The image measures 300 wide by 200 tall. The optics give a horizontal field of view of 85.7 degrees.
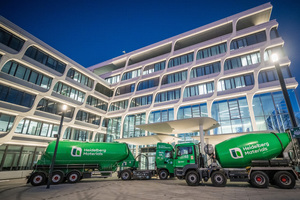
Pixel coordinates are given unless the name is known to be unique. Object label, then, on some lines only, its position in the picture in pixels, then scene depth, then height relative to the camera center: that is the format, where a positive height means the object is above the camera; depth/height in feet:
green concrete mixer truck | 31.24 -0.60
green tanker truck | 45.73 -1.83
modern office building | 71.00 +36.25
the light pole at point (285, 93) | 23.93 +10.08
